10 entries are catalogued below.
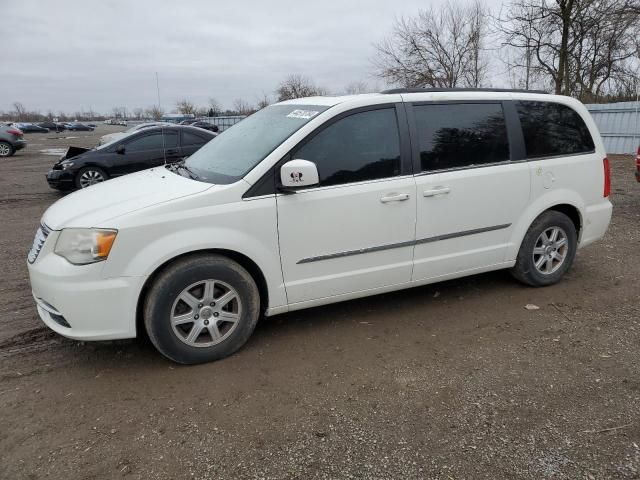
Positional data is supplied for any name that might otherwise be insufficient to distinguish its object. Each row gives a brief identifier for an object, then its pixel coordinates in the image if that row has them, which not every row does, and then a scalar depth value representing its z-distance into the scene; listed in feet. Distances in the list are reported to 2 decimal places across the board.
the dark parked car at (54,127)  225.31
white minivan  10.36
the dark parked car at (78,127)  246.21
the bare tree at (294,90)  146.11
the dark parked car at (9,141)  68.49
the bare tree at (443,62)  92.38
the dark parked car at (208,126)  91.56
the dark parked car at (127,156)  33.71
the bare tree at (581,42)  69.77
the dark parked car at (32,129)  210.59
